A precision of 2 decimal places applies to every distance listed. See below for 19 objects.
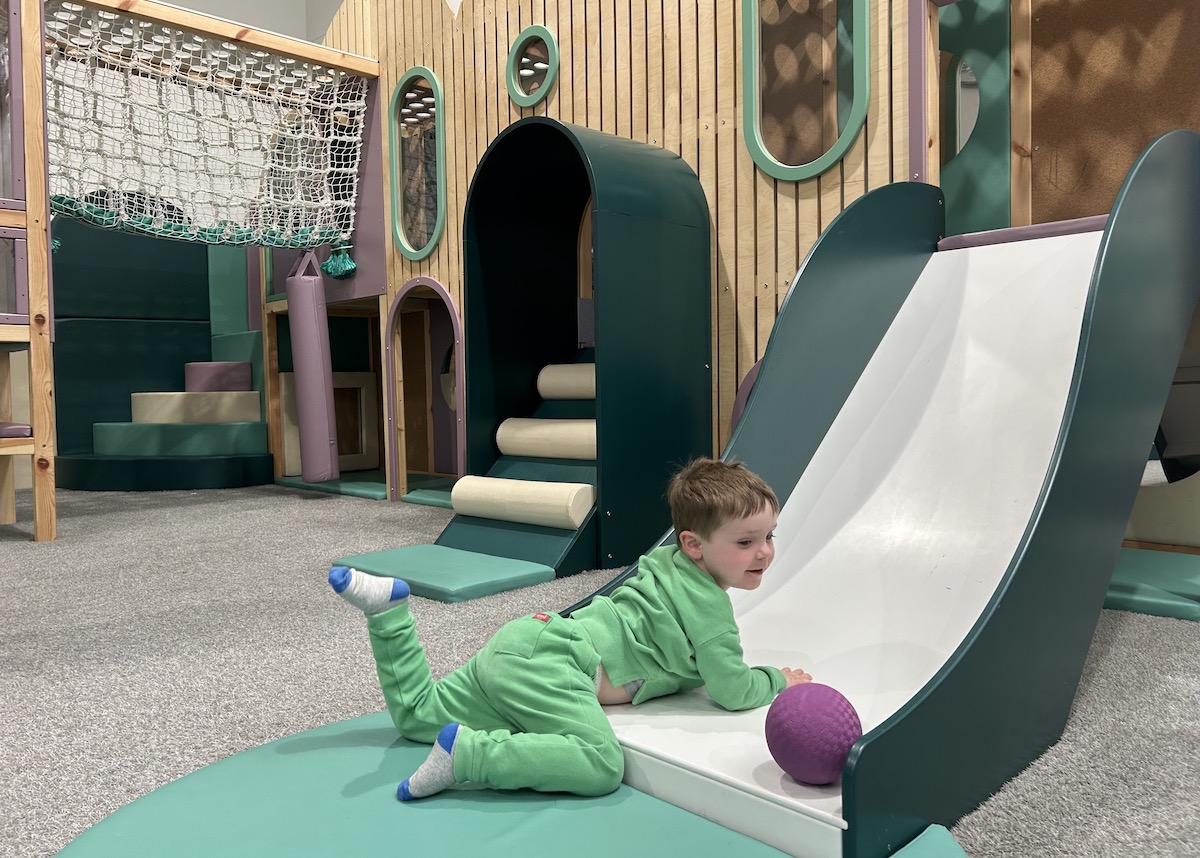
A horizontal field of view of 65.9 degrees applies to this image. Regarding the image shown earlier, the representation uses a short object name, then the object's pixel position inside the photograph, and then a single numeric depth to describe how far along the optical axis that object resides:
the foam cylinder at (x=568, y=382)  3.73
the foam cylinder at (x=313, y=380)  5.57
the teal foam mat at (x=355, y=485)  5.96
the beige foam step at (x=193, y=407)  7.00
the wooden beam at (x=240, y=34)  4.91
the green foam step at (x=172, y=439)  6.84
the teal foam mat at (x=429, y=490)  5.48
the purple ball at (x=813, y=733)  1.32
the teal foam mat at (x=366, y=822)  1.25
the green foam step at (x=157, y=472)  6.52
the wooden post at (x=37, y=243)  4.21
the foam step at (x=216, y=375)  7.22
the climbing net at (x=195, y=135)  4.95
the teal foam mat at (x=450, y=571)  2.96
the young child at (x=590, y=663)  1.40
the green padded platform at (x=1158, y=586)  2.57
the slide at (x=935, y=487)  1.38
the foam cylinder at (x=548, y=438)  3.53
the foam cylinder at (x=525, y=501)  3.35
